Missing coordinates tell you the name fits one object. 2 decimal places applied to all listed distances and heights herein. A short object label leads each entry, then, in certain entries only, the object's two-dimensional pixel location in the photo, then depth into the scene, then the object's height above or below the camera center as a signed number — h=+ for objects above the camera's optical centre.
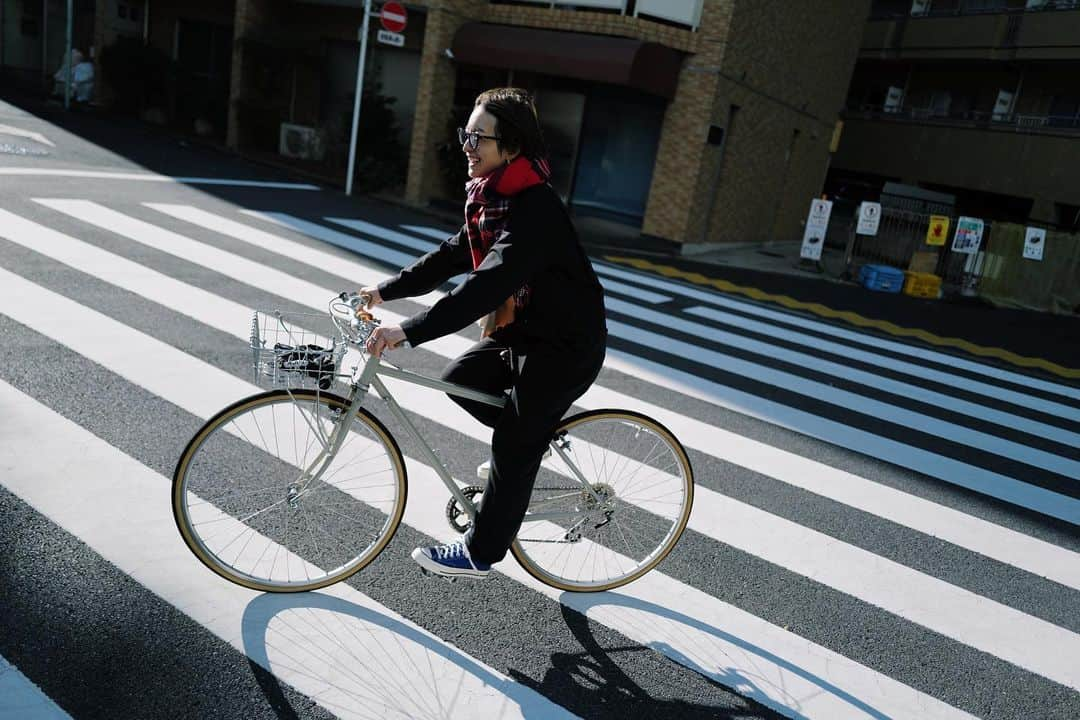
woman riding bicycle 2.86 -0.57
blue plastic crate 15.89 -1.26
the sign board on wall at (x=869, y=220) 16.78 -0.26
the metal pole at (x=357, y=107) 15.30 +0.18
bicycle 3.07 -1.47
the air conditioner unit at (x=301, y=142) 20.56 -0.81
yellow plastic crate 15.91 -1.25
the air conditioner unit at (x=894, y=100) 31.09 +3.94
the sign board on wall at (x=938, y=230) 16.81 -0.22
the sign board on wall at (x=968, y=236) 16.58 -0.22
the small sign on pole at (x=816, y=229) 17.70 -0.64
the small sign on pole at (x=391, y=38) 15.91 +1.55
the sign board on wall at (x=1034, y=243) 16.28 -0.14
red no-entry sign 16.00 +1.95
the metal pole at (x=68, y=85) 21.28 -0.45
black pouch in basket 2.85 -0.83
